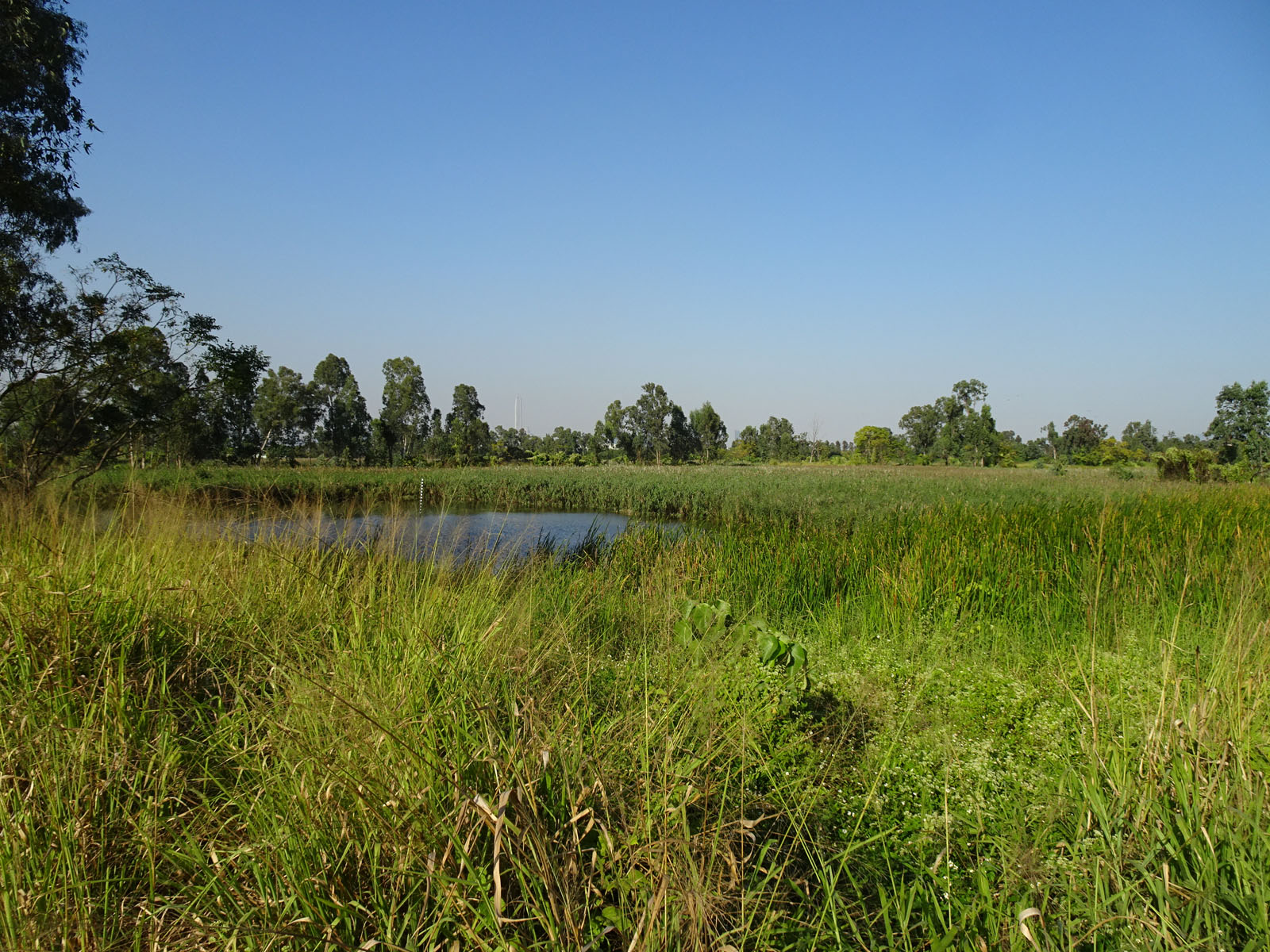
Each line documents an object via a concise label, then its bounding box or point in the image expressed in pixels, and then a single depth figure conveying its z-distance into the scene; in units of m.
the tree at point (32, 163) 8.07
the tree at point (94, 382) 9.32
